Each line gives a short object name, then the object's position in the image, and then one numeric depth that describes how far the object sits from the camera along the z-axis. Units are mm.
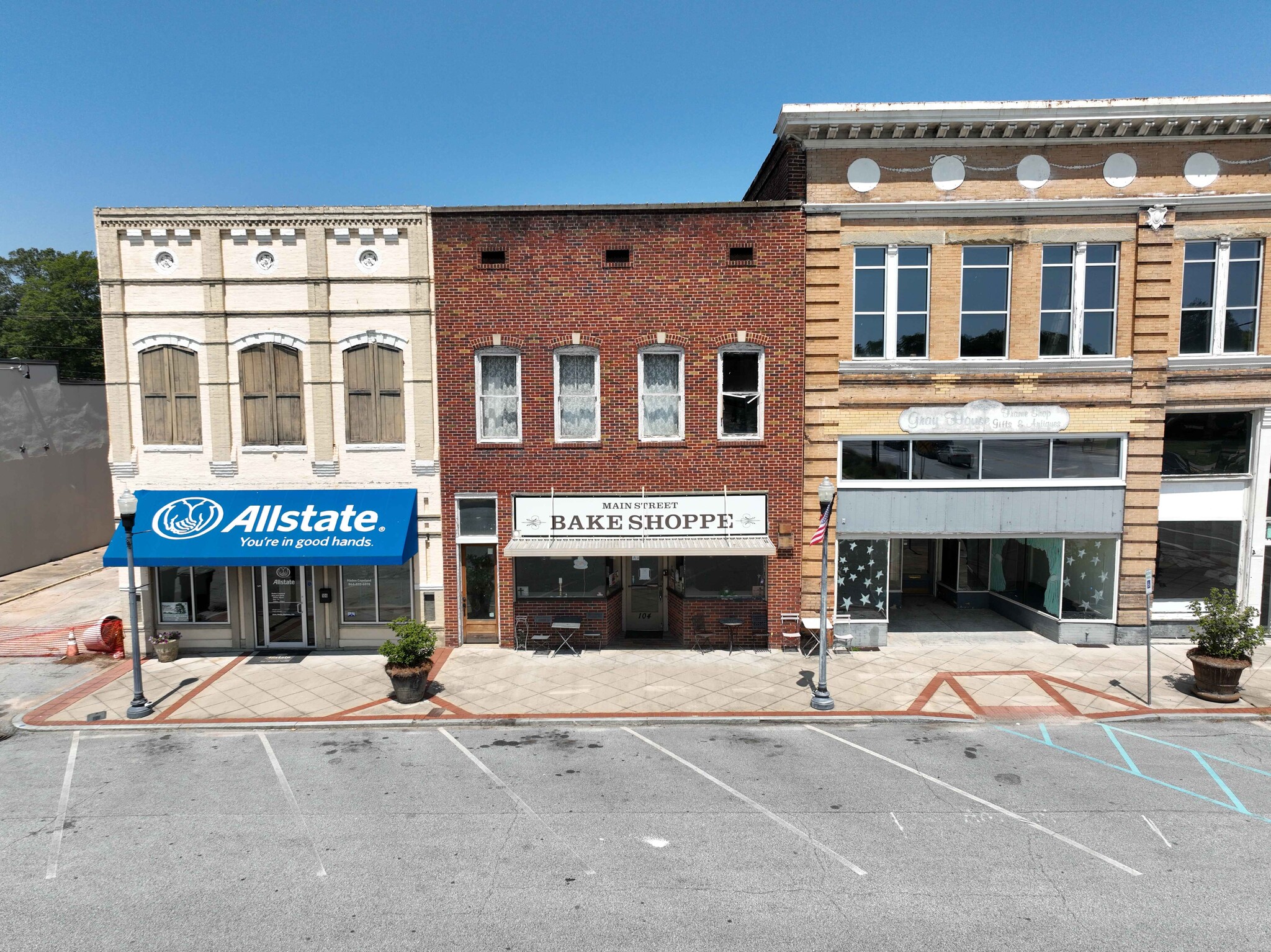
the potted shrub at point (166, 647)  15312
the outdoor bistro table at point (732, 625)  15758
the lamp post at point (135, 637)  12352
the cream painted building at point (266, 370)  15086
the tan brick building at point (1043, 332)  15047
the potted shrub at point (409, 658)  12672
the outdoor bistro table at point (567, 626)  15719
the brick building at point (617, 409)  15219
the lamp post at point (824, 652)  12422
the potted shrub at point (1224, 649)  12484
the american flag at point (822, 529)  12891
